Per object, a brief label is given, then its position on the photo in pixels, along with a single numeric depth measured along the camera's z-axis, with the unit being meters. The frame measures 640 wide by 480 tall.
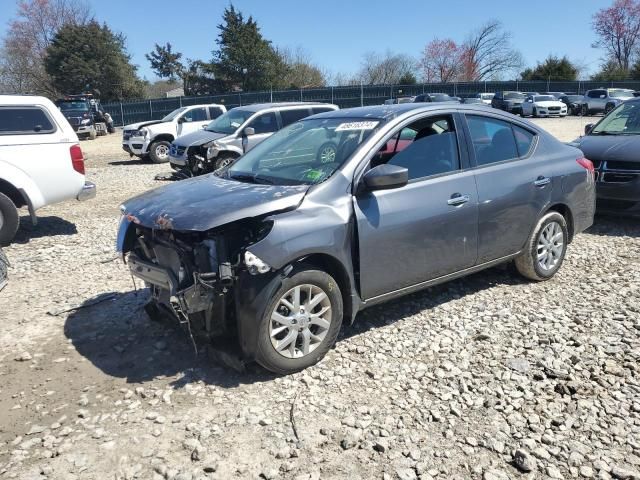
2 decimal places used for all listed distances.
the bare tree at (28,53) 50.61
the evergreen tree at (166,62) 59.44
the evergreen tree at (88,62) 44.81
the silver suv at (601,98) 33.41
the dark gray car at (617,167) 7.02
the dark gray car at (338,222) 3.43
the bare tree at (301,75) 54.38
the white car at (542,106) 33.50
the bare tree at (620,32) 63.71
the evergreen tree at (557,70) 53.84
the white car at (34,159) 7.25
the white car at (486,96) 38.50
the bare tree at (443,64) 73.69
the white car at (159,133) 16.56
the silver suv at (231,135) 11.78
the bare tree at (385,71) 75.56
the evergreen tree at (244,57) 50.22
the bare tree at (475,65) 74.81
